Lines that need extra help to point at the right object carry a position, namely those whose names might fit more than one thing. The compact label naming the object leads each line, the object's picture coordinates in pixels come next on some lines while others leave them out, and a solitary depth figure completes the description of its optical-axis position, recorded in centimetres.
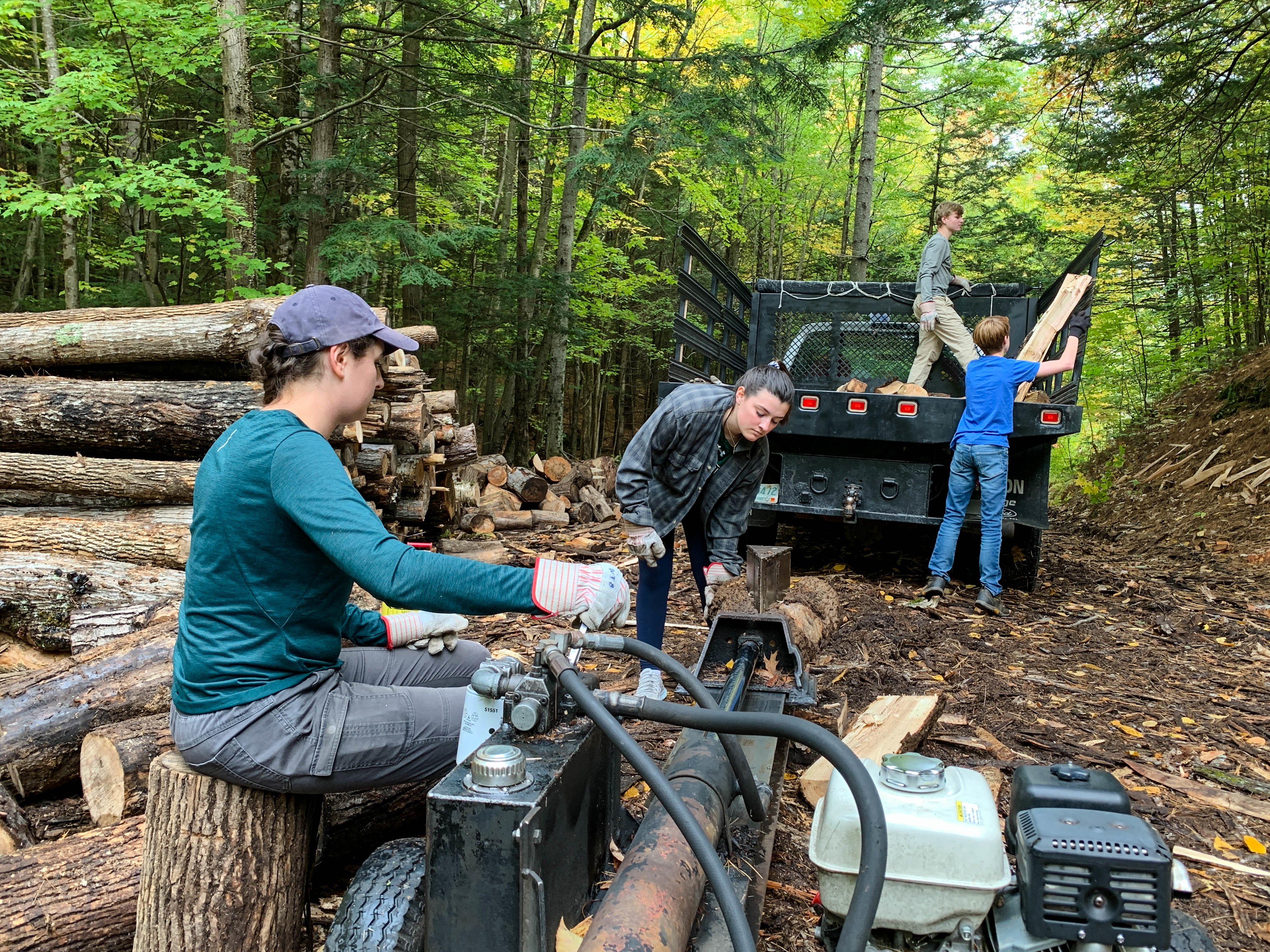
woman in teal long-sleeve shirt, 184
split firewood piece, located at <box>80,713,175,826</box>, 268
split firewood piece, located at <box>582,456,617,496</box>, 1119
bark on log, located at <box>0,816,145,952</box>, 217
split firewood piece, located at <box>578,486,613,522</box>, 984
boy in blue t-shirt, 563
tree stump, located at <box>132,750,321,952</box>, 199
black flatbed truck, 603
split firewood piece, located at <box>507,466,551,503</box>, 984
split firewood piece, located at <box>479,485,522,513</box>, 935
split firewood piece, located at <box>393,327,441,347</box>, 784
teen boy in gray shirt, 684
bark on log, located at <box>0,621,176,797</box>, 300
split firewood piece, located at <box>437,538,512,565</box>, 705
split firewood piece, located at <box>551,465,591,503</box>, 1034
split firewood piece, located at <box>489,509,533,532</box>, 894
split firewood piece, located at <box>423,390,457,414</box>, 830
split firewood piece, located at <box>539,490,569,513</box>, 974
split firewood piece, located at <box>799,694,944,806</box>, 305
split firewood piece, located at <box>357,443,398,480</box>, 664
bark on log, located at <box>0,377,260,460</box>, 543
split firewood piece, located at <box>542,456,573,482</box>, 1110
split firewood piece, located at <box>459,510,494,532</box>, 858
